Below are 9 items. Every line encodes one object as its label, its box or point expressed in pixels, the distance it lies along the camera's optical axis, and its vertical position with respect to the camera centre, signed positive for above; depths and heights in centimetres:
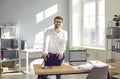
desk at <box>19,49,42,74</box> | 655 -34
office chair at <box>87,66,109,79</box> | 287 -41
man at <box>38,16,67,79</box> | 375 +1
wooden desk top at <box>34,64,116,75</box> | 296 -39
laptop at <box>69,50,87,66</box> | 348 -23
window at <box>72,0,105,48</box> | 693 +65
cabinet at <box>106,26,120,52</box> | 556 +17
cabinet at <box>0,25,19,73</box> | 659 -19
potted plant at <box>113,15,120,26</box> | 557 +61
